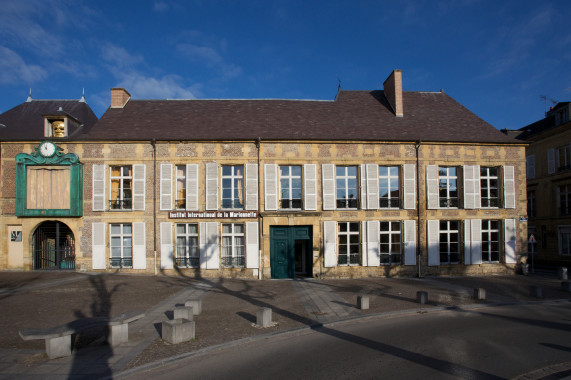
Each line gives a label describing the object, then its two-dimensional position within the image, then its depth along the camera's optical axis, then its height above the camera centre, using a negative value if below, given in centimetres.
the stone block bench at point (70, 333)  614 -214
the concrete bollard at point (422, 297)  1120 -277
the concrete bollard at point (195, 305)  970 -256
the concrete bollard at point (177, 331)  715 -242
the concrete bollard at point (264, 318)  848 -255
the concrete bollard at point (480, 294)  1172 -281
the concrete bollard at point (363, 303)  1023 -266
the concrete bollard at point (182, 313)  836 -236
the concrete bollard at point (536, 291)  1238 -292
